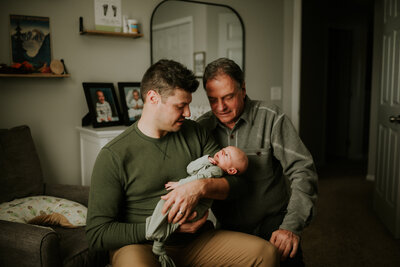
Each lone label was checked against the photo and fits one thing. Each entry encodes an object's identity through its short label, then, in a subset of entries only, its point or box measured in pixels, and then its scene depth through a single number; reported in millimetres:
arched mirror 3088
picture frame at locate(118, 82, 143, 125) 2824
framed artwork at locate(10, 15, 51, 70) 2470
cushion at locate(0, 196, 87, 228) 1841
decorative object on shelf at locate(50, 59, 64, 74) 2518
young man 1279
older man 1591
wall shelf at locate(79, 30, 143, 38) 2649
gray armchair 1444
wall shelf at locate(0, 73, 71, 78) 2356
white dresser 2447
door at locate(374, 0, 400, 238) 2766
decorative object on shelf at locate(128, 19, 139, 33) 2850
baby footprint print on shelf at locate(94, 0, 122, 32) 2762
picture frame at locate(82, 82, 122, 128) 2656
